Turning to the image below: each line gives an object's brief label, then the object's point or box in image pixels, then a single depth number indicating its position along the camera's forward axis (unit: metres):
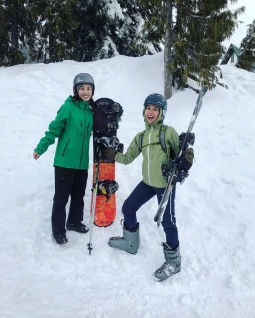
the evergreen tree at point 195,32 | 9.55
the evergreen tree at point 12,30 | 13.56
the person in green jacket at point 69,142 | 4.27
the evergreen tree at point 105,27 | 15.54
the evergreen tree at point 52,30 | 13.48
